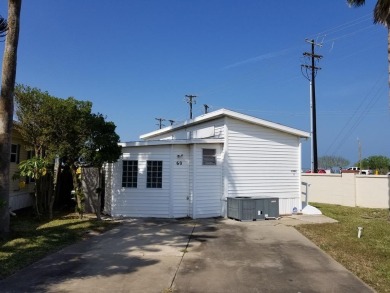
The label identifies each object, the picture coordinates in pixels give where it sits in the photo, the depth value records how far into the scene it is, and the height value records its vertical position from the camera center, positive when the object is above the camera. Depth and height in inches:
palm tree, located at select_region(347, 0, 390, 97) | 576.1 +258.6
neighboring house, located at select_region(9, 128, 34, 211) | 564.1 -21.2
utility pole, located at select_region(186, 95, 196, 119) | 1911.2 +387.0
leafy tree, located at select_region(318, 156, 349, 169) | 3272.6 +101.3
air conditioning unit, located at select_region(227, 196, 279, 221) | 538.9 -54.7
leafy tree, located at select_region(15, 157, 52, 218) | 478.0 +2.4
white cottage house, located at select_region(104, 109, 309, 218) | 550.6 +0.9
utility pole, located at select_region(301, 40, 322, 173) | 1047.9 +136.3
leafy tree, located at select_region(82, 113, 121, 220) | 491.8 +38.0
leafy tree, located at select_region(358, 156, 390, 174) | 2545.5 +70.5
